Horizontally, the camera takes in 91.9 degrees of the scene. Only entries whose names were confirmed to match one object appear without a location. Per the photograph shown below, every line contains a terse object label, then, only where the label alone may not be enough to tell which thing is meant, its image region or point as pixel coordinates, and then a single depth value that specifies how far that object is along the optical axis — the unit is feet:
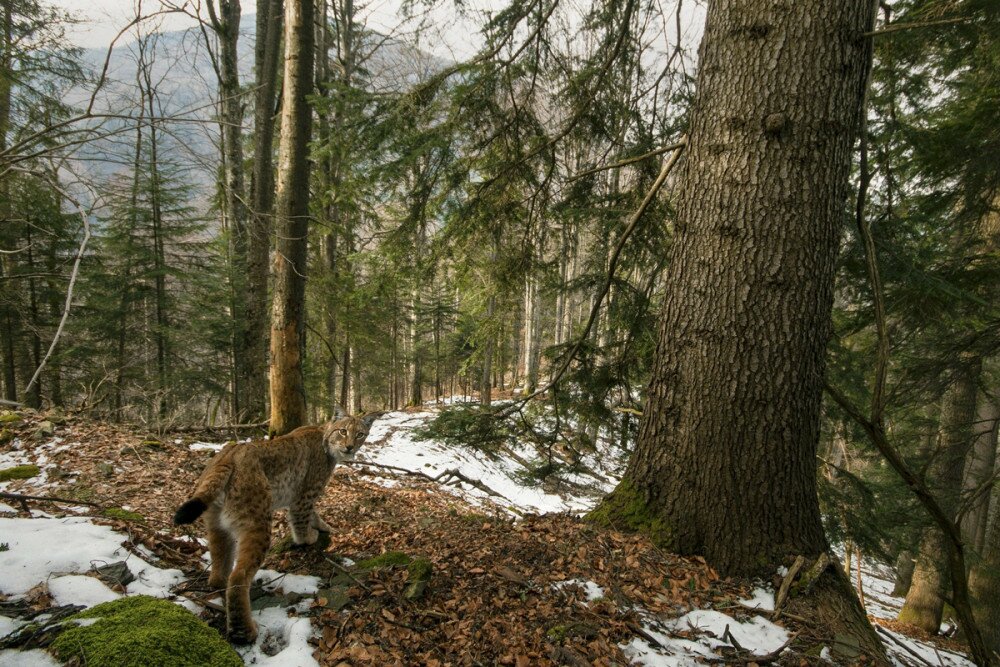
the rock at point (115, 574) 8.68
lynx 8.27
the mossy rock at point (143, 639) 6.15
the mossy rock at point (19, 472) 14.97
